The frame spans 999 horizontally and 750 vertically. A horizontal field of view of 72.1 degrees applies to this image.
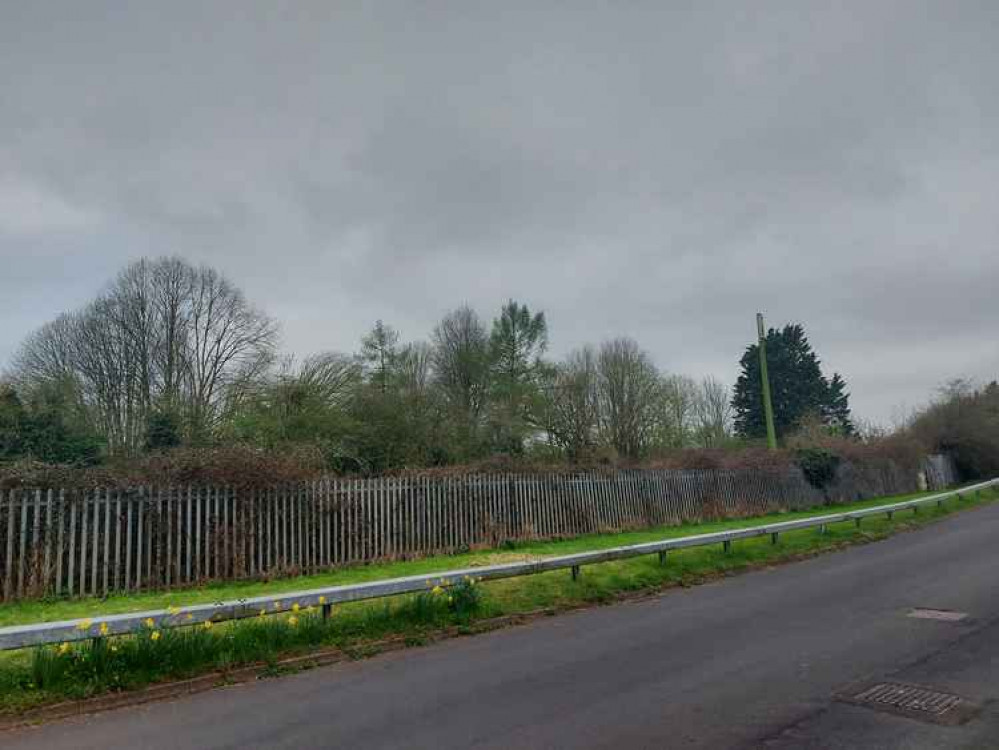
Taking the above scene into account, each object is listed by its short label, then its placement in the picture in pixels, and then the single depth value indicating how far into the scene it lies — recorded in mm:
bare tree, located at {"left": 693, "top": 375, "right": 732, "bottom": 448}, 46625
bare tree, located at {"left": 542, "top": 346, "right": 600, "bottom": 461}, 33156
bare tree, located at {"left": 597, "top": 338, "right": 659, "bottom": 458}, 36375
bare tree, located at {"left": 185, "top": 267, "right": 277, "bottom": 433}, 28953
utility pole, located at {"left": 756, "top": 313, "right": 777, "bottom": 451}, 31766
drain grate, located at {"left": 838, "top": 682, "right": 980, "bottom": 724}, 4895
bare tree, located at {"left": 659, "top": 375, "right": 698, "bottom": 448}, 38062
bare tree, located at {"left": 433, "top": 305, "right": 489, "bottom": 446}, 33594
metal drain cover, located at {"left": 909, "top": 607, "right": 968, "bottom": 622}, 7929
